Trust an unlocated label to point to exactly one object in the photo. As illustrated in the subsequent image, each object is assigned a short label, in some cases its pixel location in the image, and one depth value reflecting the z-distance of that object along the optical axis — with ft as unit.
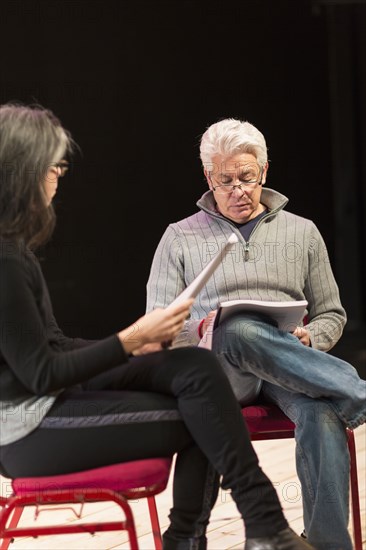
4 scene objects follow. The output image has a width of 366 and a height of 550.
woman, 15.33
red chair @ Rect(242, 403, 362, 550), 17.21
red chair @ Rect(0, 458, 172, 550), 15.37
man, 16.66
